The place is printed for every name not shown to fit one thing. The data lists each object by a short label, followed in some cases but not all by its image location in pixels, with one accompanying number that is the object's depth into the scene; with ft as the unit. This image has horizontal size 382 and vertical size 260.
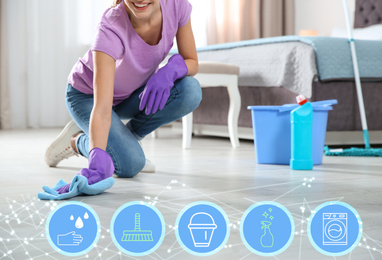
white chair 10.30
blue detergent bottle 7.18
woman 5.45
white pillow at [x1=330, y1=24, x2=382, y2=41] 14.51
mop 8.85
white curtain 16.03
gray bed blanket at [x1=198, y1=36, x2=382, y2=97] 9.60
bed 9.64
